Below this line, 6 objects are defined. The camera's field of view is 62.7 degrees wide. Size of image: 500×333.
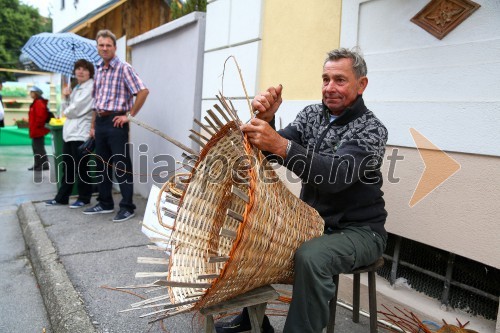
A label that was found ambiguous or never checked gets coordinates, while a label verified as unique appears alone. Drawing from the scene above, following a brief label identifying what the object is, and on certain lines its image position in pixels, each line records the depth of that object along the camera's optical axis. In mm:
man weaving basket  1679
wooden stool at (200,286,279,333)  1777
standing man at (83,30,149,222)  4441
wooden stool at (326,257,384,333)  2031
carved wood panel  2240
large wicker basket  1461
